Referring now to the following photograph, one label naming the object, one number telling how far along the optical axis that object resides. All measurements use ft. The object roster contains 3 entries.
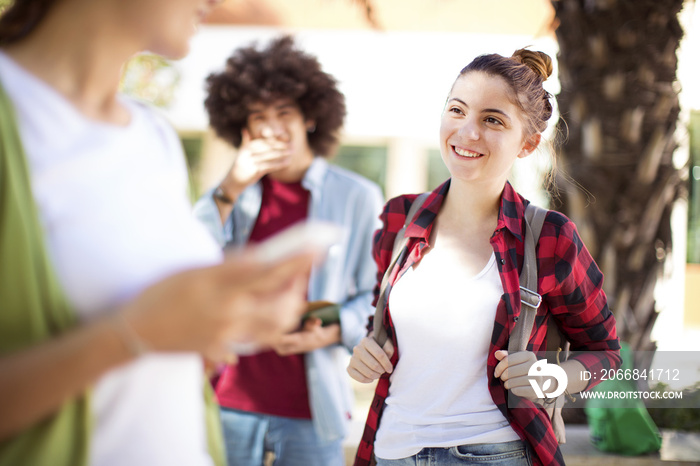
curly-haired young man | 8.48
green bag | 10.20
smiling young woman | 6.21
